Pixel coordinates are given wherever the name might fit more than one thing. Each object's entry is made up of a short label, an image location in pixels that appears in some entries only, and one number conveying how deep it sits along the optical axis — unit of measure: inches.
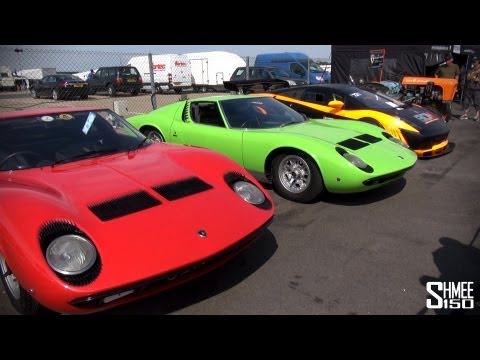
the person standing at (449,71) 453.4
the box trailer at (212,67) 845.2
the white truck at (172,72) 795.1
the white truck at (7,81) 877.2
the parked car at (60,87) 671.1
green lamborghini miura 147.6
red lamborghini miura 73.4
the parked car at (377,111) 224.4
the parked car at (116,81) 721.4
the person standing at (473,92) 389.5
